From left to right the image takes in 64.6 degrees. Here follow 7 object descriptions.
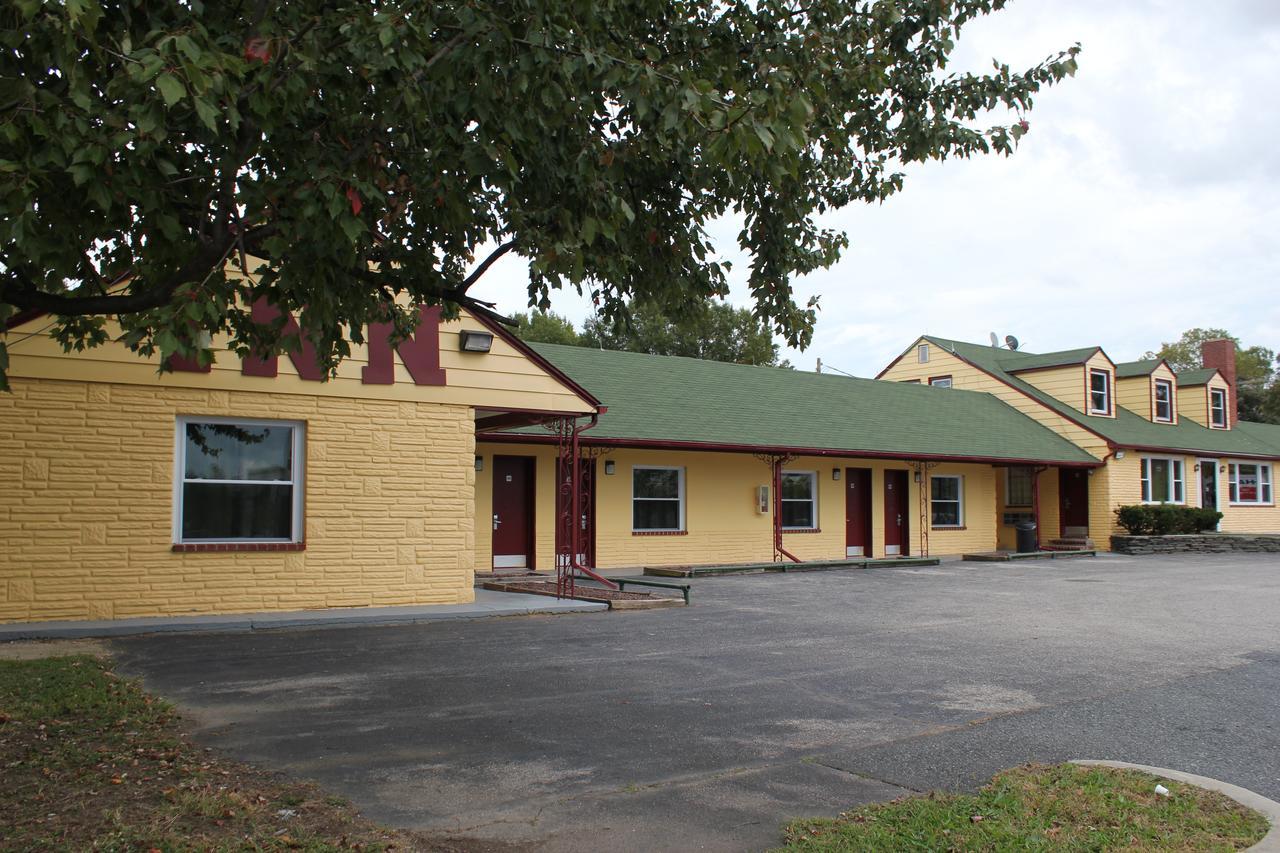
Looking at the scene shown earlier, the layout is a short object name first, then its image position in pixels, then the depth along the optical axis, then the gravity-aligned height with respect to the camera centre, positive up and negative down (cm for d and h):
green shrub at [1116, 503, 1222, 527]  2925 -39
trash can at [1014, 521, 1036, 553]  2792 -85
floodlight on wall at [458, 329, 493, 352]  1362 +220
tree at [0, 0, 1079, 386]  522 +229
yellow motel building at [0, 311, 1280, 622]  1145 +74
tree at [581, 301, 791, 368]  5088 +846
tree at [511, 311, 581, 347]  5188 +933
